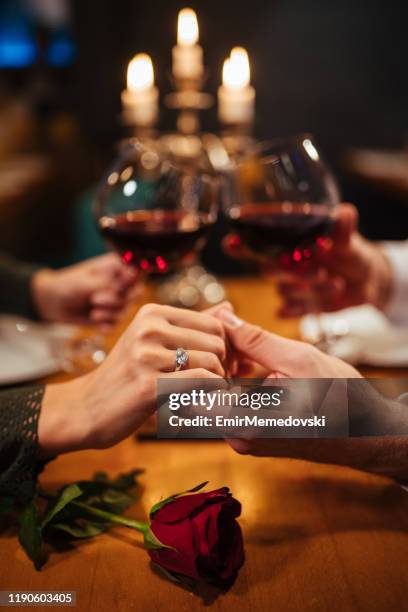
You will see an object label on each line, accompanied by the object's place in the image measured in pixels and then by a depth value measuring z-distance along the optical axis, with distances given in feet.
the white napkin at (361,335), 3.28
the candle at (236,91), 5.34
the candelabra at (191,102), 5.41
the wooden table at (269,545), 1.70
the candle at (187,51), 5.41
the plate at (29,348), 3.18
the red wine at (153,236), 3.11
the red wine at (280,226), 3.26
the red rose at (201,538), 1.69
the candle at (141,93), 5.49
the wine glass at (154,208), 3.09
